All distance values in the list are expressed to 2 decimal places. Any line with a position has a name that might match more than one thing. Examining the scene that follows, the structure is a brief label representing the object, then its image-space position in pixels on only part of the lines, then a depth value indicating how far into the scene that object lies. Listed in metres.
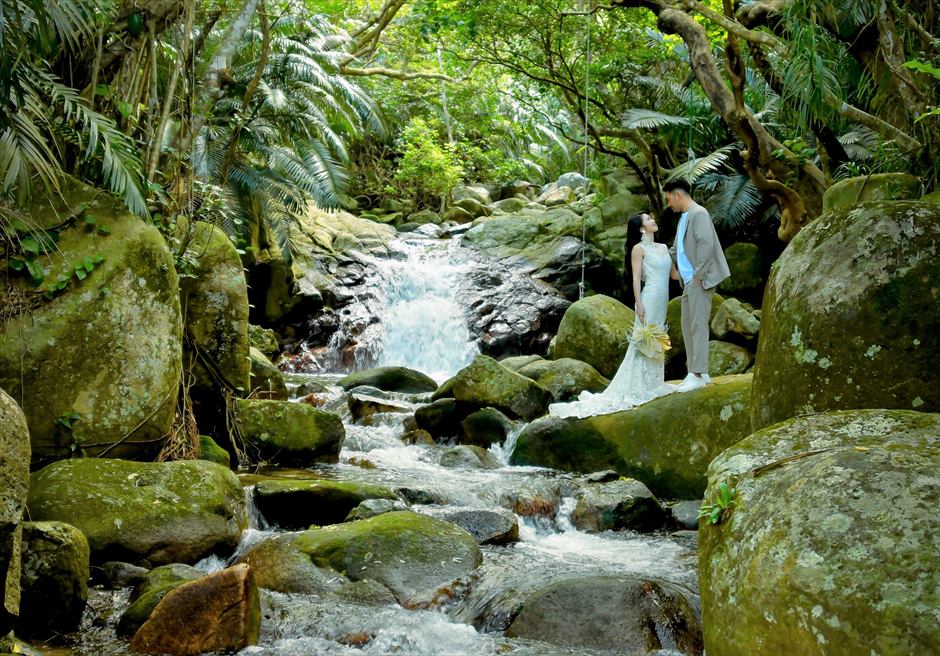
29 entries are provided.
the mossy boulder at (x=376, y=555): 5.58
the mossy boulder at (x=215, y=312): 8.61
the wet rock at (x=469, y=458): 9.73
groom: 8.68
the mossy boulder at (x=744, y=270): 16.41
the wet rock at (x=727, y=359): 12.33
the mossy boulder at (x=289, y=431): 8.94
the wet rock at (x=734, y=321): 12.59
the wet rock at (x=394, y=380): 14.30
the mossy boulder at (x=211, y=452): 7.88
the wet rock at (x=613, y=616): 4.63
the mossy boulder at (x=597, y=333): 13.19
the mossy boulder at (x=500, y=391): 11.20
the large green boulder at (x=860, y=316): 4.55
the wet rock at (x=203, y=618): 4.39
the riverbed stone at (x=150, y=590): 4.67
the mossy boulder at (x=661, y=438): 8.05
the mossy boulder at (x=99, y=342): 6.41
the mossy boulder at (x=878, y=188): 6.39
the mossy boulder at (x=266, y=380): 11.42
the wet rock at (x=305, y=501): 6.98
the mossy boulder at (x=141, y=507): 5.60
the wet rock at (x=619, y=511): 7.36
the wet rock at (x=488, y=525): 6.86
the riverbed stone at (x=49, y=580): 4.55
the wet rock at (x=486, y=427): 10.66
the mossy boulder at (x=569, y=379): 12.06
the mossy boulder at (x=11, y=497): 3.70
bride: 9.82
